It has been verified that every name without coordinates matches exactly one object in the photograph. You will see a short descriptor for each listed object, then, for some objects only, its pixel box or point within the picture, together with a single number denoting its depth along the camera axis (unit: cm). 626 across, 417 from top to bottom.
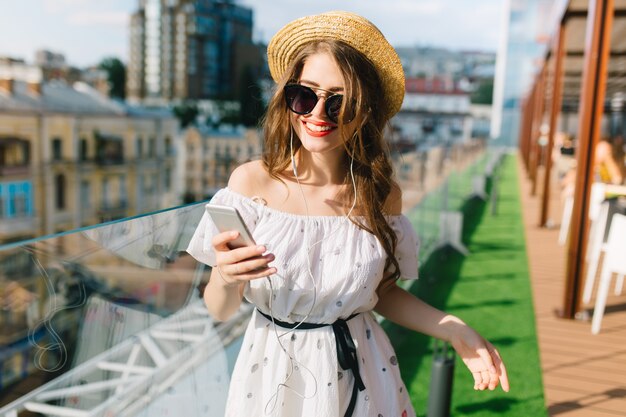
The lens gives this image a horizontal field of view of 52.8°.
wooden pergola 452
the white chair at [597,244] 472
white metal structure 140
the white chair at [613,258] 419
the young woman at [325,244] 132
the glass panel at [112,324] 130
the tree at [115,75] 9962
